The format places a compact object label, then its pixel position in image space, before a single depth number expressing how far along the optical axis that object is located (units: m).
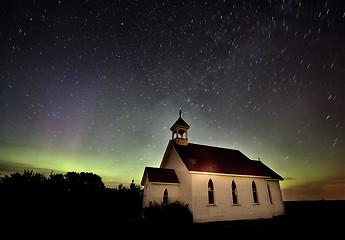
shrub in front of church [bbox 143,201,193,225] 14.07
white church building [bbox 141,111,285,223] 17.41
